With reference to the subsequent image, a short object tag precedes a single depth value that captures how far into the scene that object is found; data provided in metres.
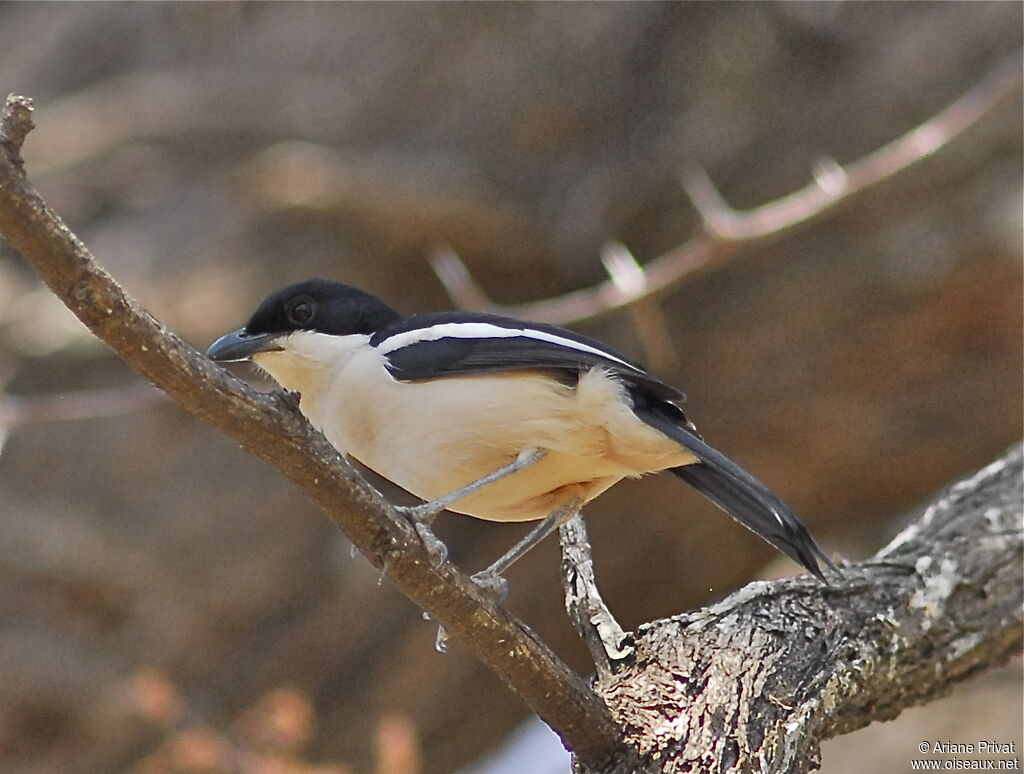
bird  6.37
